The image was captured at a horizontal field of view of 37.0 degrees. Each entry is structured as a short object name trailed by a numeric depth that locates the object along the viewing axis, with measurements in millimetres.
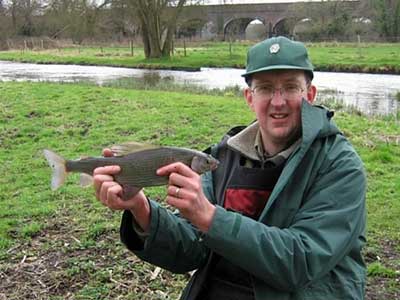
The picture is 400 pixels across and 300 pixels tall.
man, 2129
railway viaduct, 68188
